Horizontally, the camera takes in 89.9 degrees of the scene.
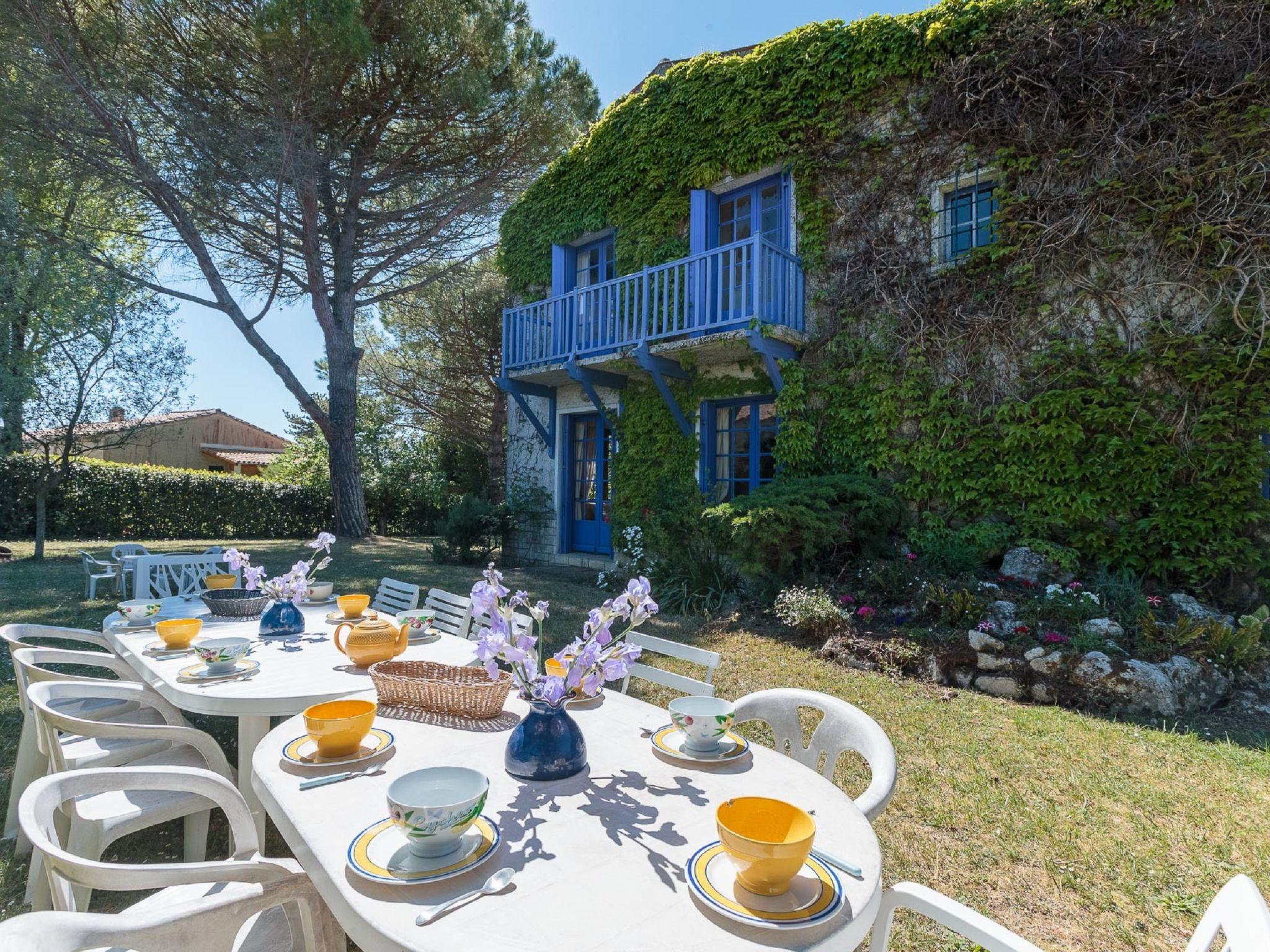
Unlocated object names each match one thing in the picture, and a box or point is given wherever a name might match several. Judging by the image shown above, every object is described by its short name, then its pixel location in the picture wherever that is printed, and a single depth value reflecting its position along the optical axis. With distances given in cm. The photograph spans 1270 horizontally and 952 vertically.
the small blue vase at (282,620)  264
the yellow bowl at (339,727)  141
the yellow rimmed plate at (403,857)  101
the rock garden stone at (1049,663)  384
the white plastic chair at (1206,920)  88
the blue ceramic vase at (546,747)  138
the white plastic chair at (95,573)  648
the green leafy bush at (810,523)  541
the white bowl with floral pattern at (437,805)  103
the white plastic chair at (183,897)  91
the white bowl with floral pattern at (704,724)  151
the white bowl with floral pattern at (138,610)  277
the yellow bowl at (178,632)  229
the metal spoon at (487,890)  92
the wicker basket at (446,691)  169
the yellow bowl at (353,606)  281
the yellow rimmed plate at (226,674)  204
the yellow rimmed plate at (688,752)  149
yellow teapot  215
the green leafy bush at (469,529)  938
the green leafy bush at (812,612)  479
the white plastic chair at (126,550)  694
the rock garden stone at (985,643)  405
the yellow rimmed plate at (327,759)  143
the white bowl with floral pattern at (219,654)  208
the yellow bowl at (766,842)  95
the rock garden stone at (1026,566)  530
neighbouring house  2302
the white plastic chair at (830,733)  152
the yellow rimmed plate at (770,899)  93
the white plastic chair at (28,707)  201
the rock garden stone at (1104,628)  411
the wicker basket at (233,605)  297
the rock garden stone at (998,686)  389
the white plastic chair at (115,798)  162
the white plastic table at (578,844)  90
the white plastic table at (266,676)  187
